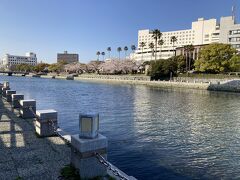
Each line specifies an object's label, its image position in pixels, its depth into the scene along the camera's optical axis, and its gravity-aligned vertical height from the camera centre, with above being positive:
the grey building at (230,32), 72.55 +20.39
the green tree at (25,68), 126.58 +8.68
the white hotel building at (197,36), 73.95 +26.17
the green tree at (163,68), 58.86 +4.15
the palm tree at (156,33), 73.12 +19.66
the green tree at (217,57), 51.15 +6.90
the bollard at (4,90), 15.72 -0.90
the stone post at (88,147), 3.95 -1.52
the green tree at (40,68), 123.17 +8.46
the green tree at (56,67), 114.73 +8.48
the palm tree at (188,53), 66.28 +10.86
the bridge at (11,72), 108.92 +4.36
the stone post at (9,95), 12.91 -1.12
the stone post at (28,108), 8.60 -1.40
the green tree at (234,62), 50.67 +5.35
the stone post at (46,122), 6.39 -1.54
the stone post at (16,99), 10.86 -1.17
